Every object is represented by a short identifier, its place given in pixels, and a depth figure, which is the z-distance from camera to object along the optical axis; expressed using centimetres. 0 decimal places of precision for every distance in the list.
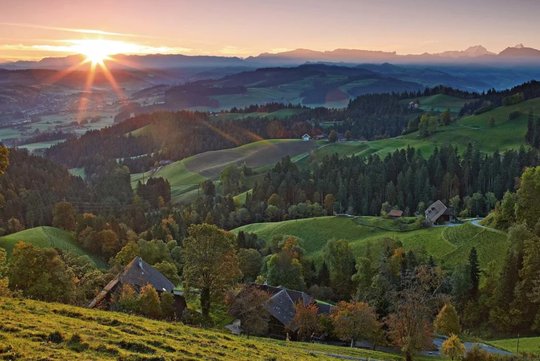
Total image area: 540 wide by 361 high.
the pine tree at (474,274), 8762
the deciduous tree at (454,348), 5484
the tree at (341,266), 9956
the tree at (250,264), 10662
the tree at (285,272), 9506
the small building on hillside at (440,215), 13100
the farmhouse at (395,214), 13862
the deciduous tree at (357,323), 6300
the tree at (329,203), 16350
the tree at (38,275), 5959
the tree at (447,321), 6962
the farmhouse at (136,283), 6818
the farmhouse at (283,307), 7106
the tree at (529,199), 9779
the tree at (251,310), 6303
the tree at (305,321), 6612
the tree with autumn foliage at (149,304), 5897
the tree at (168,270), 8894
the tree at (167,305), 6271
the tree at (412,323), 5431
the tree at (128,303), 5922
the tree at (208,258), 6481
